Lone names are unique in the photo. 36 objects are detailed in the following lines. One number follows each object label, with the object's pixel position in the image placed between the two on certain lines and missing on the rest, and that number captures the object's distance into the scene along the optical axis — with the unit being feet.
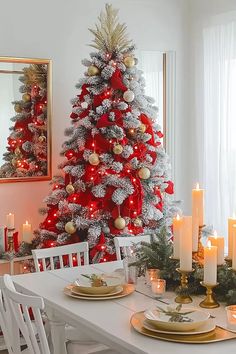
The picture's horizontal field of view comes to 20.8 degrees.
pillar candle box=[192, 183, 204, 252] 10.34
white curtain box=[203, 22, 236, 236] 18.12
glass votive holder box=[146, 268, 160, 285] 10.27
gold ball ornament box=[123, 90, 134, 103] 15.34
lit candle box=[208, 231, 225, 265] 9.78
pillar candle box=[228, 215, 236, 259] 10.01
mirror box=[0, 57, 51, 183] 16.61
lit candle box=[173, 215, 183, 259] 10.06
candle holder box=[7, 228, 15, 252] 15.85
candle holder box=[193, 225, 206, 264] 10.21
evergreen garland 9.46
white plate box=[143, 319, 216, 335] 8.10
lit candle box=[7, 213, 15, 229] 15.97
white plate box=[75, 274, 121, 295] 9.94
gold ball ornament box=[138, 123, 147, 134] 15.54
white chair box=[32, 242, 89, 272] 12.75
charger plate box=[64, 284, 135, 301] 9.80
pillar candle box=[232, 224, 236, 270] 9.33
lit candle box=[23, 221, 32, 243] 16.24
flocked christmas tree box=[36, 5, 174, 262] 15.24
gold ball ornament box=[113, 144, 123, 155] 15.12
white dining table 7.80
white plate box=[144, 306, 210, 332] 8.14
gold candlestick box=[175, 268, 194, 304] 9.62
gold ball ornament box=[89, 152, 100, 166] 15.16
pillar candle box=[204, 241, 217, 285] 9.03
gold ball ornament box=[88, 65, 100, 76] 15.47
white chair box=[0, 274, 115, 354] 8.59
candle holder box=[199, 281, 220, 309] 9.32
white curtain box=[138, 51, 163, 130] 19.12
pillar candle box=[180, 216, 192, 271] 9.50
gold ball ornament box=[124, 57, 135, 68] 15.55
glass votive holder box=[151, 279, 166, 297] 9.87
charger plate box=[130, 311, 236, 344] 7.92
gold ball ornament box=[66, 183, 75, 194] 15.60
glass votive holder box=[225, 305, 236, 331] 8.25
